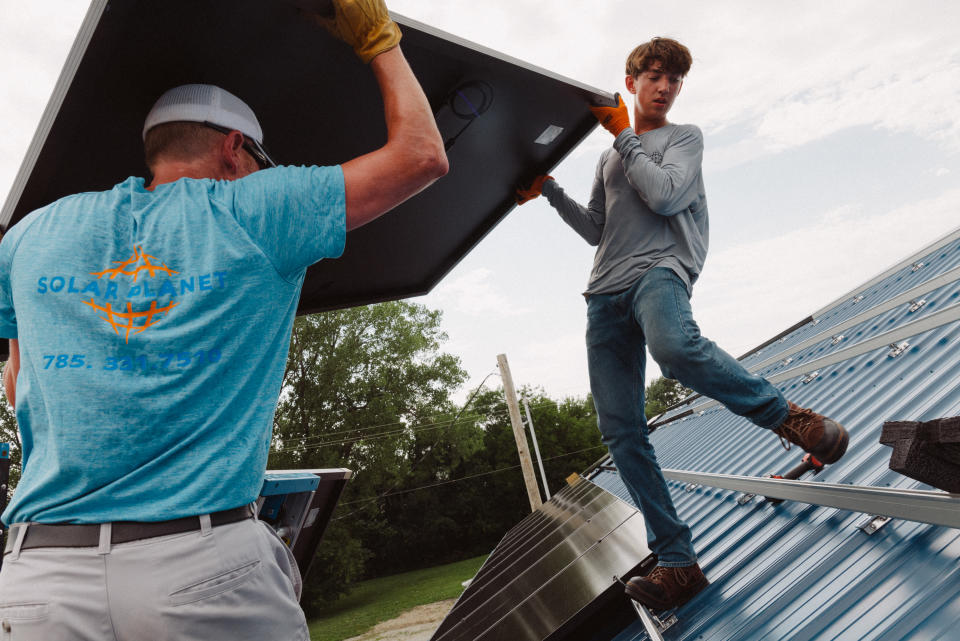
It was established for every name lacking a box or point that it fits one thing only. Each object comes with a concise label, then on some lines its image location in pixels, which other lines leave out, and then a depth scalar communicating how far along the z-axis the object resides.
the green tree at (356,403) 29.72
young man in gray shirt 2.39
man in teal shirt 1.24
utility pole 20.77
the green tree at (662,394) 70.06
